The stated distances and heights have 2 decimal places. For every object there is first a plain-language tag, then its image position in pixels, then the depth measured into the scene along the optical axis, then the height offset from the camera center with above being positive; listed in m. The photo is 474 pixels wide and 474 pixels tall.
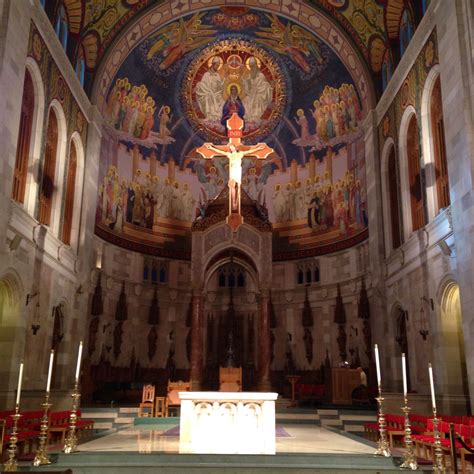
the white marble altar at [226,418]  10.04 -0.57
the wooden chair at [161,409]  16.92 -0.68
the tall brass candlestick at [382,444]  8.46 -0.86
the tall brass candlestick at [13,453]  7.43 -0.92
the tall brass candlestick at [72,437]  8.64 -0.81
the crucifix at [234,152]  16.53 +7.10
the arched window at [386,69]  20.41 +11.81
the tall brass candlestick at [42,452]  7.97 -0.96
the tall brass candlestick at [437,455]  7.15 -0.84
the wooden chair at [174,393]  18.30 -0.22
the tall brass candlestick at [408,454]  7.97 -0.95
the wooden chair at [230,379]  19.00 +0.28
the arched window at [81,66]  20.20 +11.77
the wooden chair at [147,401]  16.97 -0.46
